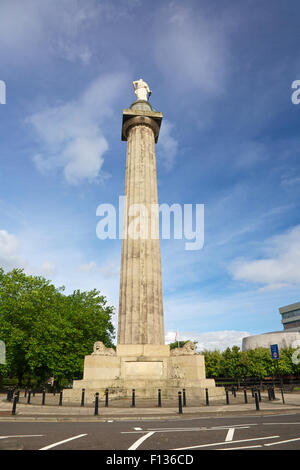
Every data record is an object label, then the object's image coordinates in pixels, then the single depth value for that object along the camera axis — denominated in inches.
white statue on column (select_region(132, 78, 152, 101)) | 1371.3
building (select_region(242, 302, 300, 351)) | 2397.9
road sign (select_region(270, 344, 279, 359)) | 756.6
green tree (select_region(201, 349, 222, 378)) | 1817.2
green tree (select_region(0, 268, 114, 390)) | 1277.1
